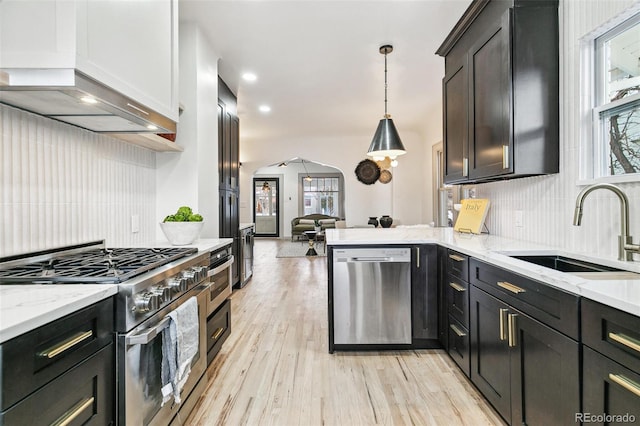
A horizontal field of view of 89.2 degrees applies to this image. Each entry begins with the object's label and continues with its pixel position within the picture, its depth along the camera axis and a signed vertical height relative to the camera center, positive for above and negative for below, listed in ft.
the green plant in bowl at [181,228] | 6.89 -0.30
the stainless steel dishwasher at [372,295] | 8.33 -2.11
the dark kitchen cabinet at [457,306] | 6.79 -2.10
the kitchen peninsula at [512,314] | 3.32 -1.60
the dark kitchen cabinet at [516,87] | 6.33 +2.56
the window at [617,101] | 5.02 +1.80
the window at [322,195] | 39.34 +2.24
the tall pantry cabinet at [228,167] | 12.42 +1.92
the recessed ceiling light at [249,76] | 13.30 +5.74
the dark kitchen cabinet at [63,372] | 2.55 -1.44
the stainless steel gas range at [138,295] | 3.84 -1.14
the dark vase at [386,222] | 18.63 -0.52
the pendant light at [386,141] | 11.44 +2.59
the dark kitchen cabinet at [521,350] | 3.86 -1.99
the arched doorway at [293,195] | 39.19 +2.24
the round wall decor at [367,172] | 24.98 +3.18
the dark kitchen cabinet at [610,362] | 2.97 -1.50
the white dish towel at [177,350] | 4.62 -2.05
